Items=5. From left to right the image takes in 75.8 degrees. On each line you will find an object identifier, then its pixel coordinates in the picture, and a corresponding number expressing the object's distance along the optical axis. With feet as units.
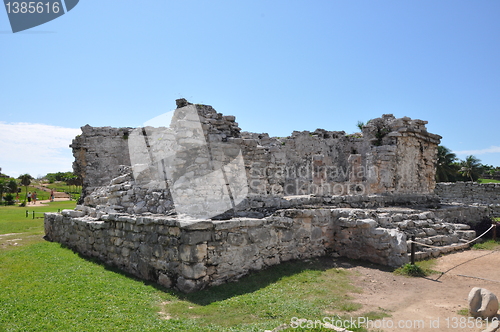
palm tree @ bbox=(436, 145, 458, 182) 109.91
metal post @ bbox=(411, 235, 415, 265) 23.26
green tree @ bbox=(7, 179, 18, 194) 117.29
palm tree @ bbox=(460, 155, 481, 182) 117.50
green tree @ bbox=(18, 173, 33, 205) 123.65
